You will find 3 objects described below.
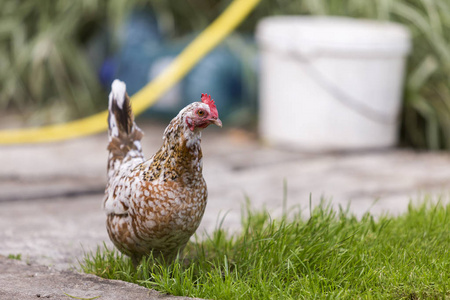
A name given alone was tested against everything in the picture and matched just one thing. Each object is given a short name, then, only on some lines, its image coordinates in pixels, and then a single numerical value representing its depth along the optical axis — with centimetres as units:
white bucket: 495
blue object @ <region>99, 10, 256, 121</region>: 554
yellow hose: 525
